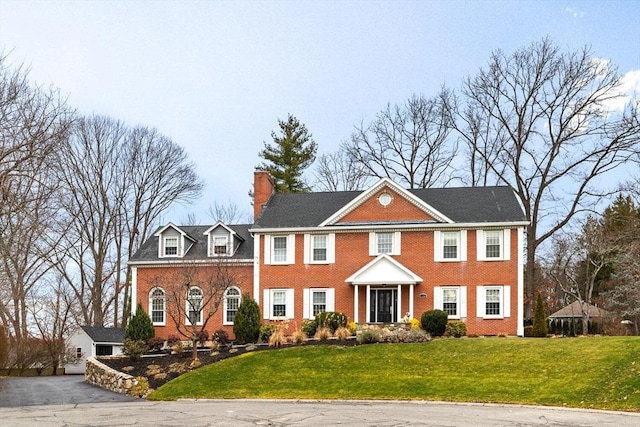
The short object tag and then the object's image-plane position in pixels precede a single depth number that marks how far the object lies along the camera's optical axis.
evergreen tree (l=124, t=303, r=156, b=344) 34.69
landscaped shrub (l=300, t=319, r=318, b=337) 32.50
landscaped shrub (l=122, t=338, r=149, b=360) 28.95
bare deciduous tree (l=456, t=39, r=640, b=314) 39.69
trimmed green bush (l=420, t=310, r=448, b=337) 31.64
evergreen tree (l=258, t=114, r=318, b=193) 57.38
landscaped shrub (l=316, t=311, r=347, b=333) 32.41
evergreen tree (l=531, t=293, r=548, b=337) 33.06
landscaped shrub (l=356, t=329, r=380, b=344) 28.41
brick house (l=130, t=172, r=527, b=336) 33.75
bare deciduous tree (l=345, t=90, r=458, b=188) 48.69
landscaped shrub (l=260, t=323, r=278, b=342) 33.00
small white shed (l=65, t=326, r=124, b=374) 45.19
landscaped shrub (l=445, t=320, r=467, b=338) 31.84
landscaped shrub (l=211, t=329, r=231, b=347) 33.34
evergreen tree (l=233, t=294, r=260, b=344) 33.25
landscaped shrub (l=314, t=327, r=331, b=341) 29.73
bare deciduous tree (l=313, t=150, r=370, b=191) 51.25
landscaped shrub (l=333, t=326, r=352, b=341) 29.72
